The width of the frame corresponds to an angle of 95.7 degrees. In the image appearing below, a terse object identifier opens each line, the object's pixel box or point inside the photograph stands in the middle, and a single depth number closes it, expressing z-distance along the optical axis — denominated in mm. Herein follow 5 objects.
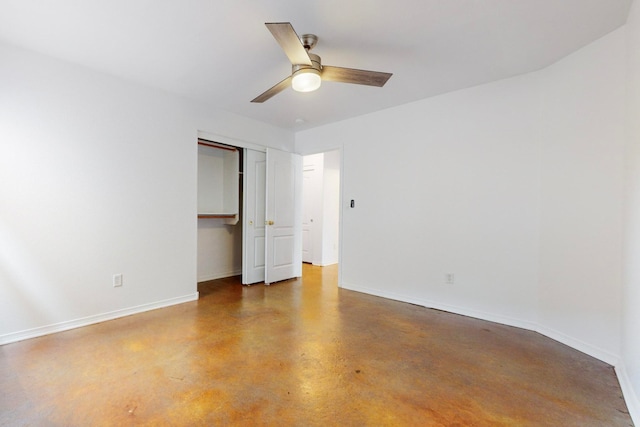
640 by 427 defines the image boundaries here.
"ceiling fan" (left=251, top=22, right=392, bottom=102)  2049
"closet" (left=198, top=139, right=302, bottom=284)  4504
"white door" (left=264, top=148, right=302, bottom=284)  4551
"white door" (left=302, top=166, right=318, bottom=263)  6277
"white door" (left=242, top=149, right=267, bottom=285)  4453
